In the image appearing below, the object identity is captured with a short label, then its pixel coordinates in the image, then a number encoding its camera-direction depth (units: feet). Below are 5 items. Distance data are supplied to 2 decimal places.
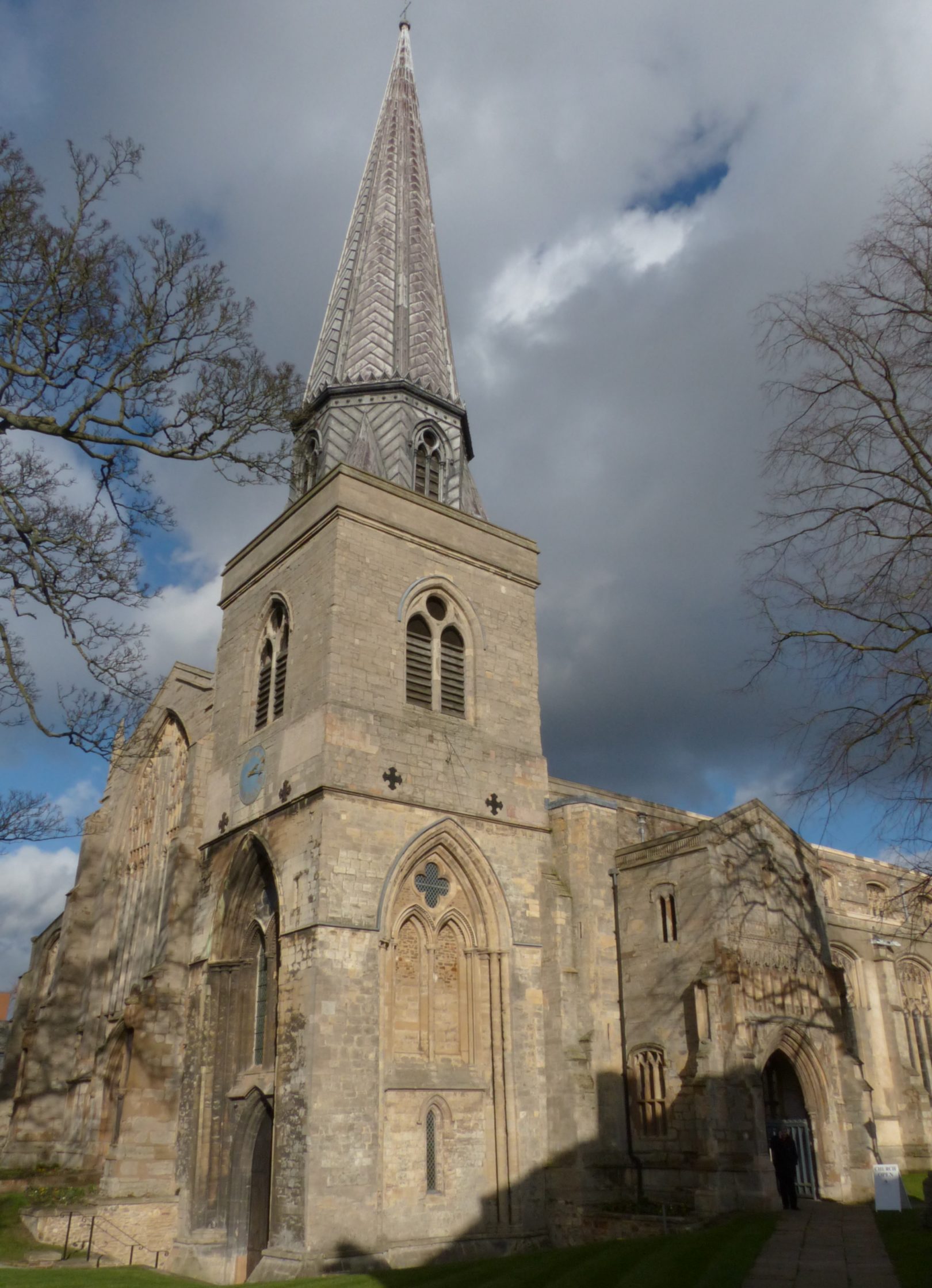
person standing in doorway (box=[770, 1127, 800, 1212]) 59.72
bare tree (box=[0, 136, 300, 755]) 35.60
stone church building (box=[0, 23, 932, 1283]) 56.13
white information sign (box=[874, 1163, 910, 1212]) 55.06
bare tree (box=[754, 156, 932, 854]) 39.81
